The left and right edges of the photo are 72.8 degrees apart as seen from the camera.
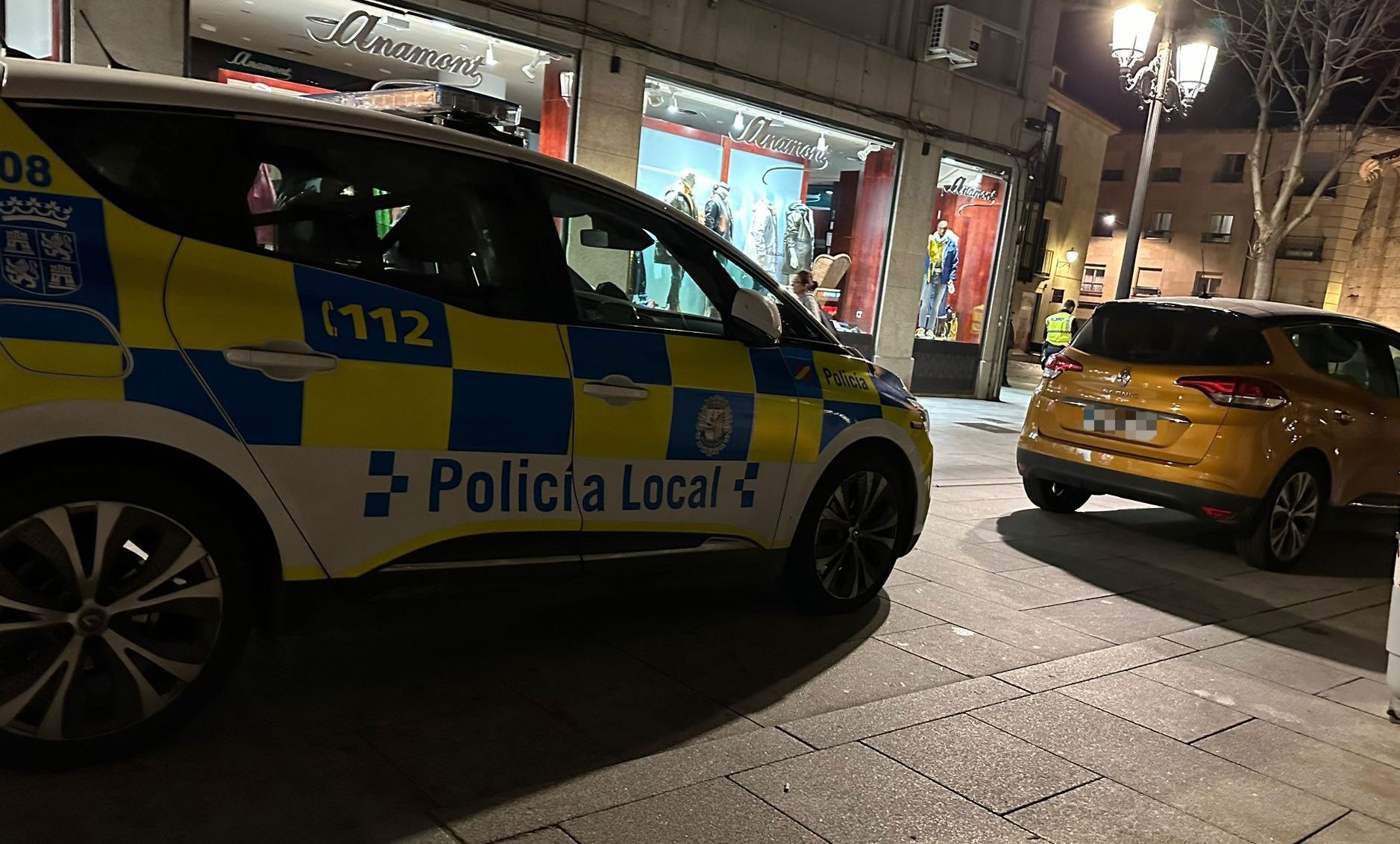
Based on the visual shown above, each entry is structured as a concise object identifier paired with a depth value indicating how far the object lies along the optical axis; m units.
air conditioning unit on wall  12.91
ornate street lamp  10.52
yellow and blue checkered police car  2.30
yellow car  5.68
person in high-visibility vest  14.77
